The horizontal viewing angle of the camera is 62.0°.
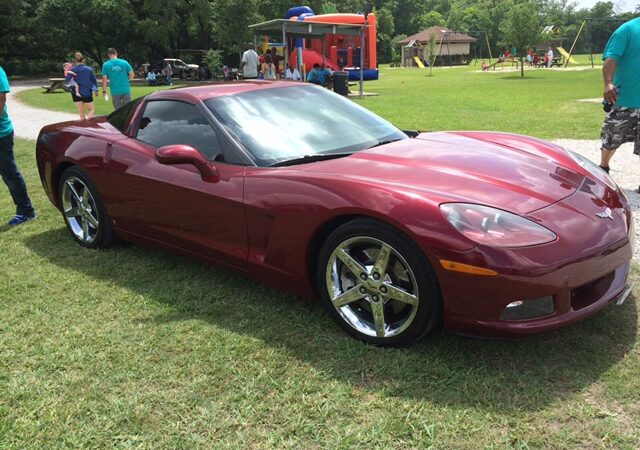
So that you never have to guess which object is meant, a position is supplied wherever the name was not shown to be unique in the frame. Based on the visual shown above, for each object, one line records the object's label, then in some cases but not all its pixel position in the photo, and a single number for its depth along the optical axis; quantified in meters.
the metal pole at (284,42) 17.77
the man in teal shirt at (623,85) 5.30
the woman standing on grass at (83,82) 12.29
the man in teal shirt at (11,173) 5.13
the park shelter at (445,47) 70.44
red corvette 2.39
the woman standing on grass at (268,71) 18.50
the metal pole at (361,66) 19.26
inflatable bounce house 25.28
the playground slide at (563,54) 48.33
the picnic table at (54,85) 27.23
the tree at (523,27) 33.00
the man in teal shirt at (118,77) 11.23
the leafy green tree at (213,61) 38.75
